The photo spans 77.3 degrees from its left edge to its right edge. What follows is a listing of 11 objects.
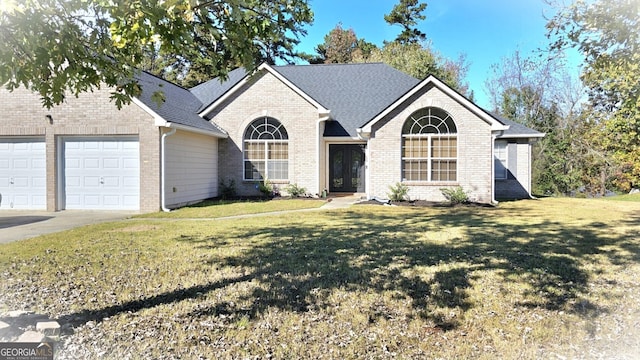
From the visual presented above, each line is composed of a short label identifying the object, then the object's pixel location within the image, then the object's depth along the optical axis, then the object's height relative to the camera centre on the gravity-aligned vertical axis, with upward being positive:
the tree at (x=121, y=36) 3.52 +1.43
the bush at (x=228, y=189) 17.97 -0.50
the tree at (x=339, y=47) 42.34 +14.04
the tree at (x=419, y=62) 27.17 +8.84
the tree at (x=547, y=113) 25.66 +4.78
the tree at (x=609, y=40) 6.75 +2.51
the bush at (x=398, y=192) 16.12 -0.60
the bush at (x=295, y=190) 17.78 -0.55
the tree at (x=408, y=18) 39.88 +15.99
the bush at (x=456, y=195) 15.70 -0.71
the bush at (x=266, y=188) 17.83 -0.46
